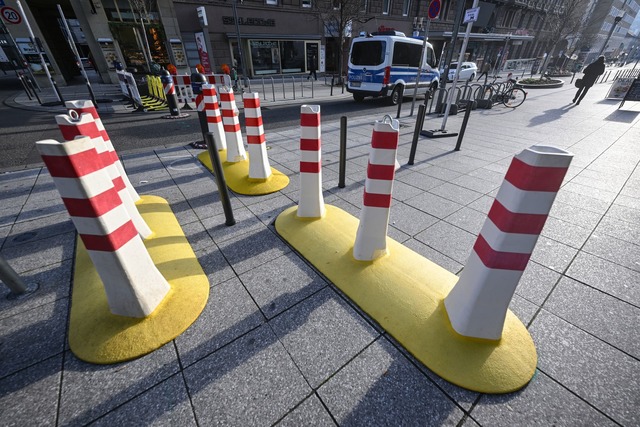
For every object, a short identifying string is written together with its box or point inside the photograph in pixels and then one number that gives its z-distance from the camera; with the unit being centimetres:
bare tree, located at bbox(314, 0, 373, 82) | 1791
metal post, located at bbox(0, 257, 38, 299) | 228
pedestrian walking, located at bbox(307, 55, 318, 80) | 2620
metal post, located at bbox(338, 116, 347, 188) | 400
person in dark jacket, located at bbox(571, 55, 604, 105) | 1128
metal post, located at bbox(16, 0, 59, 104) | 948
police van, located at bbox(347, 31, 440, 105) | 1184
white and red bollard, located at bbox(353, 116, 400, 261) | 228
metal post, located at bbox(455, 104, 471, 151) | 611
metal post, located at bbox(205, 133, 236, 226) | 299
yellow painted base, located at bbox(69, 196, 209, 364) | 195
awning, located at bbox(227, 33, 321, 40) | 2175
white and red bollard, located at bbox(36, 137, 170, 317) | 167
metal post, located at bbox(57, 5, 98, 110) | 1106
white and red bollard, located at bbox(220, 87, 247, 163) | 504
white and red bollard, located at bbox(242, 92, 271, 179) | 416
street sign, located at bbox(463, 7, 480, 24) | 618
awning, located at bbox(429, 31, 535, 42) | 3120
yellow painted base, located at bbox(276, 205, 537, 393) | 179
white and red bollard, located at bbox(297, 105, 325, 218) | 306
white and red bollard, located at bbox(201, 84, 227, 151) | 526
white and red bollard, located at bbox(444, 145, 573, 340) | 144
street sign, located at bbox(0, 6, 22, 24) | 1020
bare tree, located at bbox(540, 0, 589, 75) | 2118
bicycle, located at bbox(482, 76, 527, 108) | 1194
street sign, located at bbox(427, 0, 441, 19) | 728
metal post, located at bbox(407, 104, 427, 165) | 520
